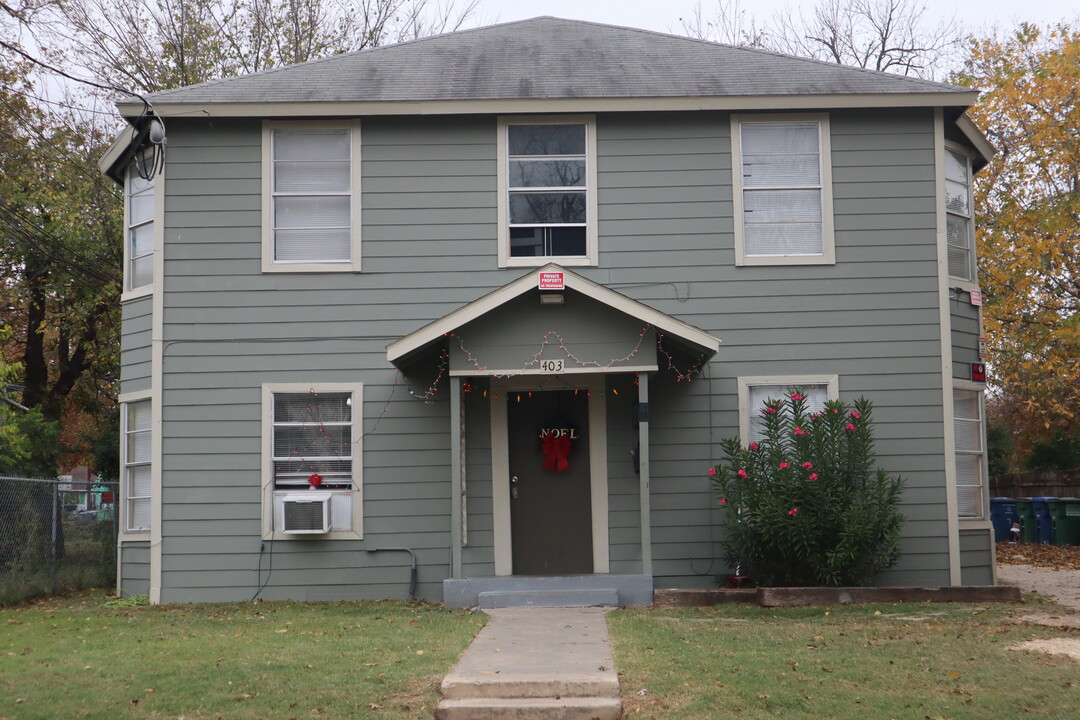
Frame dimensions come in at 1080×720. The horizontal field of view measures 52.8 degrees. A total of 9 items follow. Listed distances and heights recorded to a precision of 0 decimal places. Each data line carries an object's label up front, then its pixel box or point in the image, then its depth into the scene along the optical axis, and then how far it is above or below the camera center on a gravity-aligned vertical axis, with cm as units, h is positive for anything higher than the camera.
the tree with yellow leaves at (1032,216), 2038 +470
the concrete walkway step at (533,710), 656 -149
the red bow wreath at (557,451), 1182 +14
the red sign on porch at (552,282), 1049 +175
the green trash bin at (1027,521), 2175 -123
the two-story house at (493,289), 1177 +167
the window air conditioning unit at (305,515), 1155 -52
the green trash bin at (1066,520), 2030 -113
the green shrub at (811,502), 1065 -40
